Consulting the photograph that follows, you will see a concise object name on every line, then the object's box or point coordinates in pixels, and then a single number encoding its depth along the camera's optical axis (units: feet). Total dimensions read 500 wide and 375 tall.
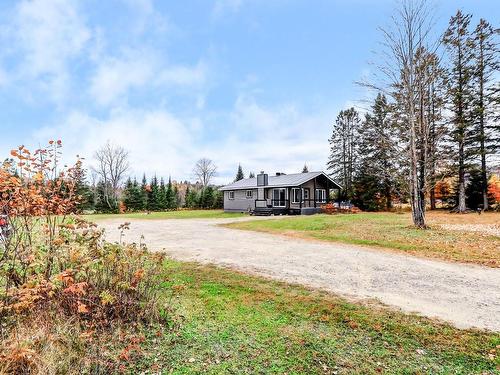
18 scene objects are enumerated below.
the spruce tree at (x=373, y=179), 101.45
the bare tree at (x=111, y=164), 137.59
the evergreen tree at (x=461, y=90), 78.64
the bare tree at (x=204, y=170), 197.36
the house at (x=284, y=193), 87.35
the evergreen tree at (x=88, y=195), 112.16
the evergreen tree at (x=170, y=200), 140.15
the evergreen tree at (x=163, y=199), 136.23
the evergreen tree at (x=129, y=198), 126.31
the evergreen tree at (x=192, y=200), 141.16
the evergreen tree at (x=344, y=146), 119.24
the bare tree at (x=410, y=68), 45.57
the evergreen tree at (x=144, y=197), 130.67
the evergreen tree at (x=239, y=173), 186.29
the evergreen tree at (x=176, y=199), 143.78
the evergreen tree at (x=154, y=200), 134.21
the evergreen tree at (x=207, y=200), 139.54
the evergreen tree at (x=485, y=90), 76.89
